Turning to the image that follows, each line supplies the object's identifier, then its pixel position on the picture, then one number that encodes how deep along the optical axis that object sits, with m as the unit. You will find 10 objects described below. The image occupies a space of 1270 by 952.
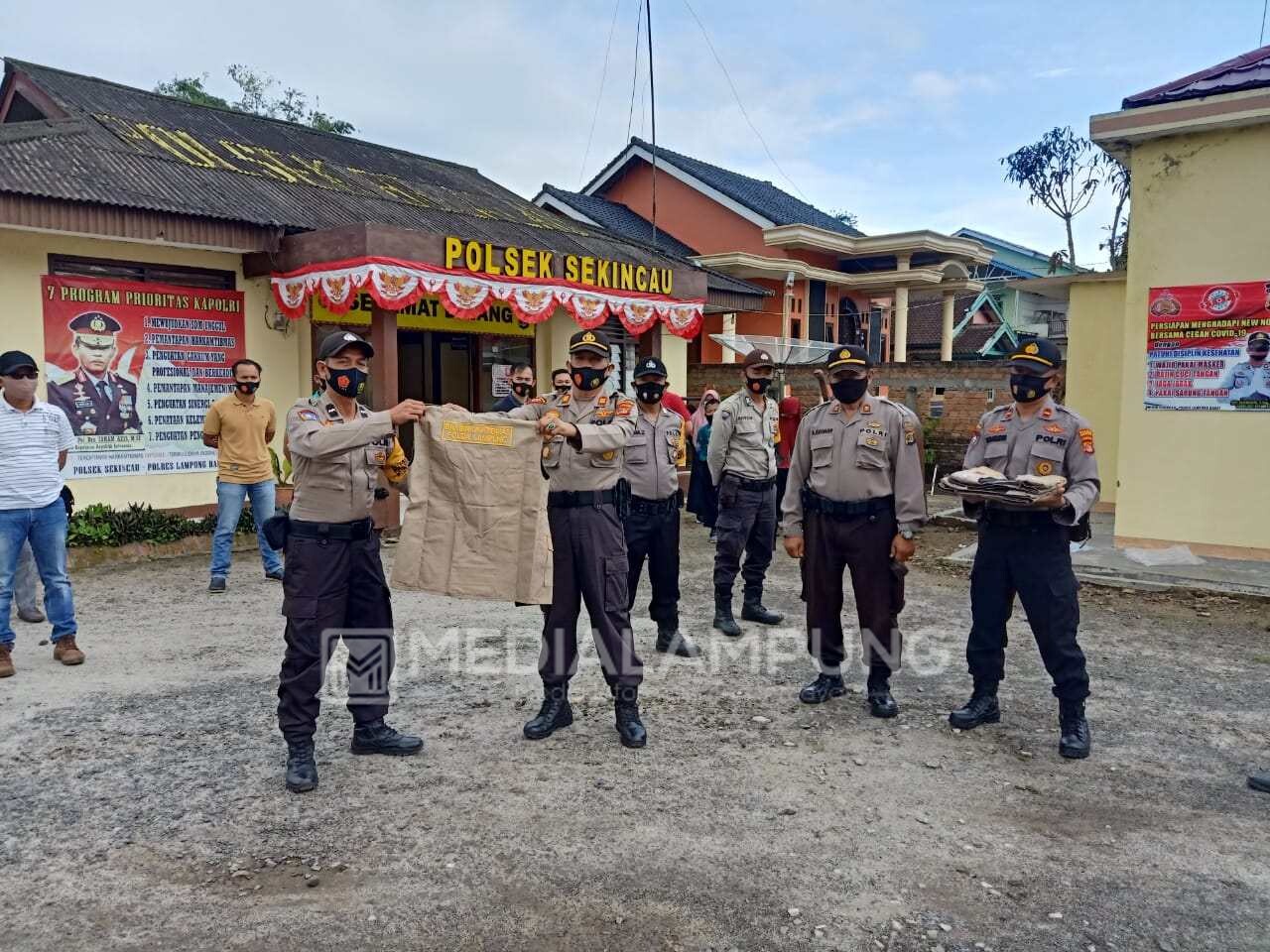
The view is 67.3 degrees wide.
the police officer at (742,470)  6.59
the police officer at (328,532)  3.88
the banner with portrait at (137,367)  8.88
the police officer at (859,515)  4.82
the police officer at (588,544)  4.41
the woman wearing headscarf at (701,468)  9.54
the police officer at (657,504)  5.98
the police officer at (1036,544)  4.40
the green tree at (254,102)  28.14
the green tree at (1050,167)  33.12
